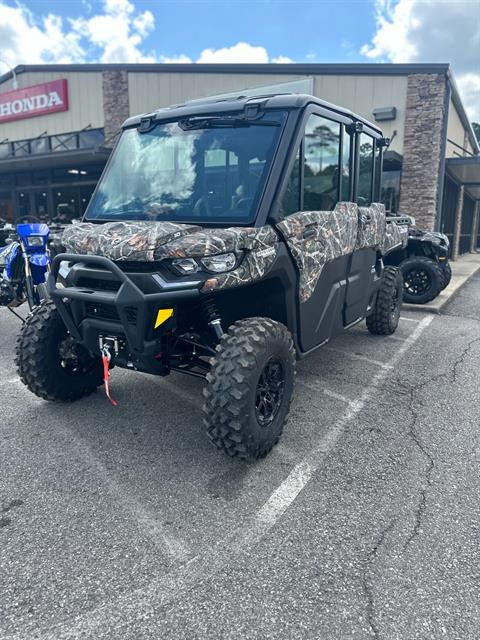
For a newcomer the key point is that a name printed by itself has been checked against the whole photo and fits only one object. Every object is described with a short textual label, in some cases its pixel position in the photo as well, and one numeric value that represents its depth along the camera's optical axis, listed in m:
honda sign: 17.94
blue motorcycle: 6.19
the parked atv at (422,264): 8.36
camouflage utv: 2.97
